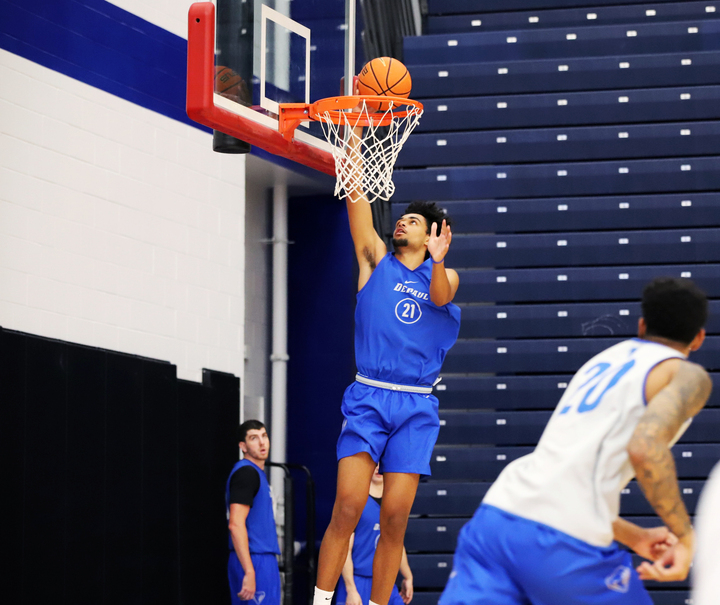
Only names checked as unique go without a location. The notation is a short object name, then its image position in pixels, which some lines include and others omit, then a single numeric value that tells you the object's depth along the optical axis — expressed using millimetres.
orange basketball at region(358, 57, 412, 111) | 11312
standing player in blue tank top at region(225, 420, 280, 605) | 14070
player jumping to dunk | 9852
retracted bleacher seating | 17828
